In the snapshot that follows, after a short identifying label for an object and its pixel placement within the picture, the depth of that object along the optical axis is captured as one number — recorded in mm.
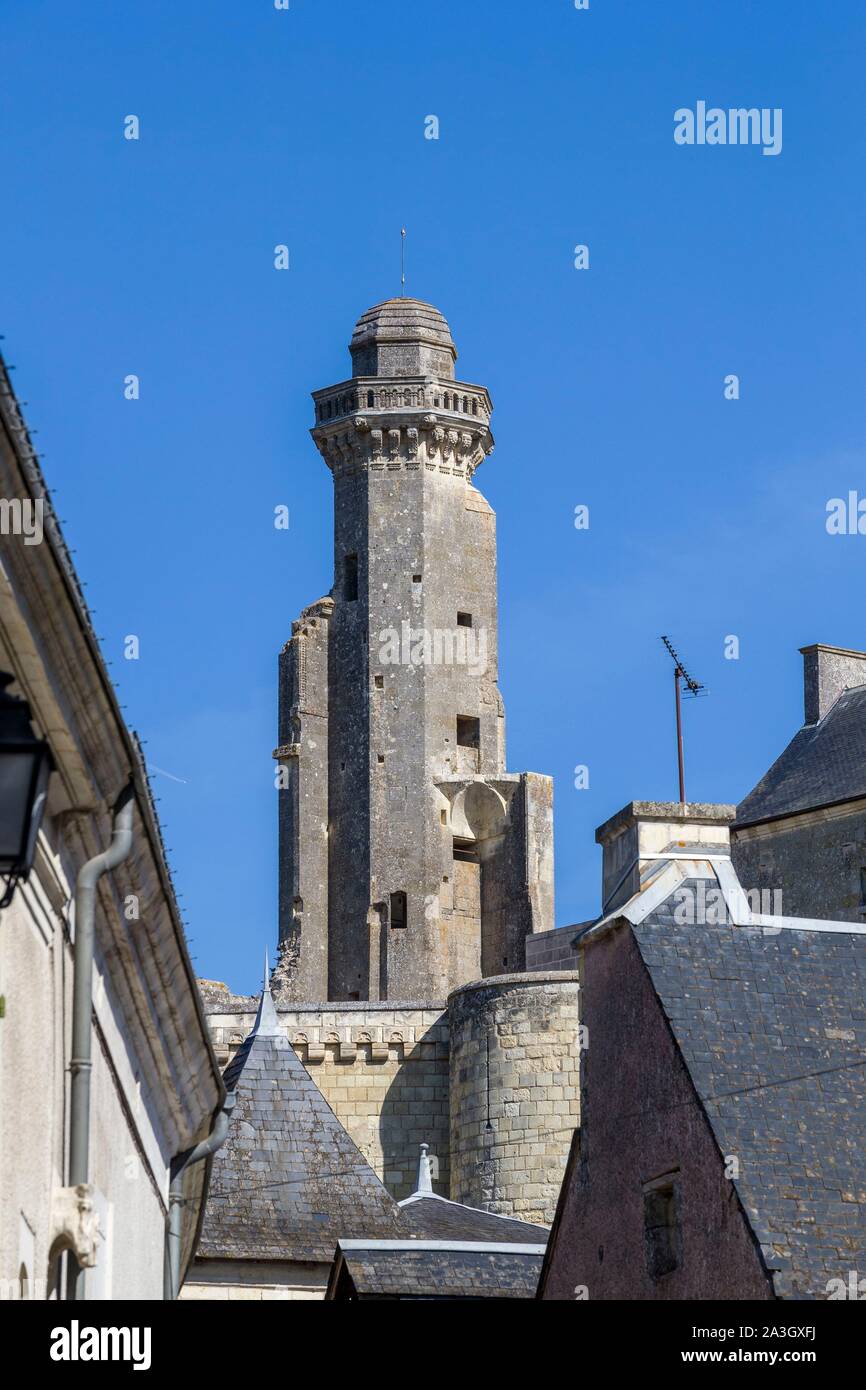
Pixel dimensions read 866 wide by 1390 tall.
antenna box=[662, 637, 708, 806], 51750
